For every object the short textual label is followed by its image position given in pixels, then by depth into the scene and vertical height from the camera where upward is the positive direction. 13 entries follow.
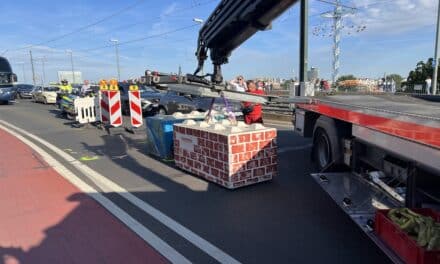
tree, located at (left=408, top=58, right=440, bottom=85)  22.79 +0.19
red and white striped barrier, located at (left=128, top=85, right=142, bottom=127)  11.77 -0.76
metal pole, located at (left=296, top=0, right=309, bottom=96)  13.11 +1.39
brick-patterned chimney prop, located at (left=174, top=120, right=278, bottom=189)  5.88 -1.18
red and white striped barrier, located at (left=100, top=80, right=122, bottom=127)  12.05 -0.73
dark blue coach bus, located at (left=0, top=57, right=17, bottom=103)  28.12 +0.59
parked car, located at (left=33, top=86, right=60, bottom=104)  29.53 -0.81
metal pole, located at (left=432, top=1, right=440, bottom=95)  17.17 +1.05
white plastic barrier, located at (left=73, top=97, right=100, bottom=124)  13.85 -0.95
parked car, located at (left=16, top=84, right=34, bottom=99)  40.78 -0.68
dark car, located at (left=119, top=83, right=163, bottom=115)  17.69 -0.60
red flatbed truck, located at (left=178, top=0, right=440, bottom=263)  3.32 -0.72
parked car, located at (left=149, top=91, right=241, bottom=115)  14.00 -0.92
